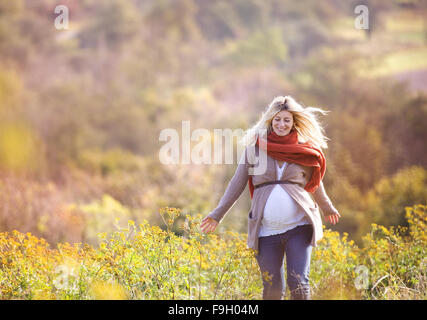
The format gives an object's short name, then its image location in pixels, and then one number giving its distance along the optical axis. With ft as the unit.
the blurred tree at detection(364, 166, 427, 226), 56.29
